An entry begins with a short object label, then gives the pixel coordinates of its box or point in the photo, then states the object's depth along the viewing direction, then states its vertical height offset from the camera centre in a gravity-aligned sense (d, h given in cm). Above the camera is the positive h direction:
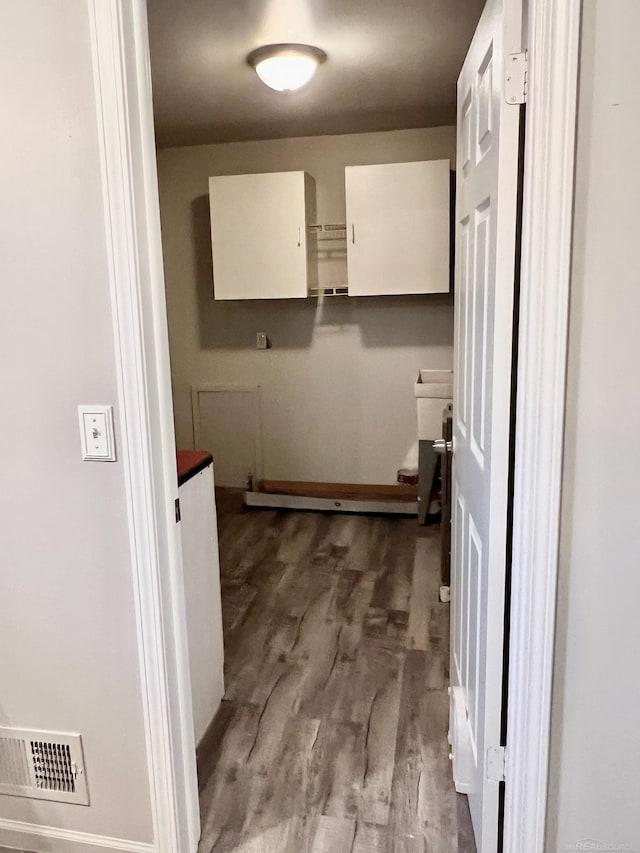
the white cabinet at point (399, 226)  370 +50
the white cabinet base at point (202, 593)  200 -87
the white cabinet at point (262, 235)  385 +49
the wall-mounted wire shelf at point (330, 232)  406 +53
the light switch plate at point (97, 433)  145 -24
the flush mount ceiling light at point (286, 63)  262 +101
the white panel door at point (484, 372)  127 -13
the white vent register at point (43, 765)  167 -112
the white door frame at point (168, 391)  117 -15
